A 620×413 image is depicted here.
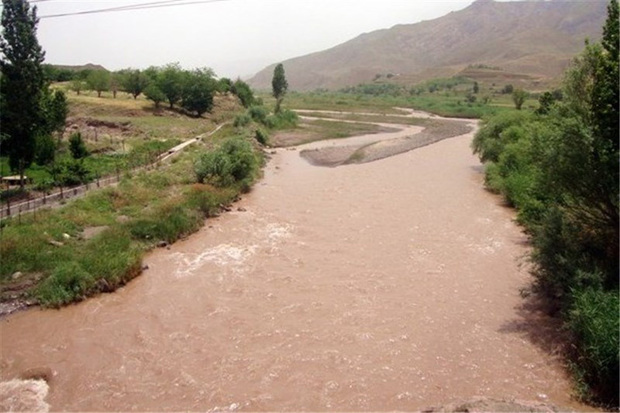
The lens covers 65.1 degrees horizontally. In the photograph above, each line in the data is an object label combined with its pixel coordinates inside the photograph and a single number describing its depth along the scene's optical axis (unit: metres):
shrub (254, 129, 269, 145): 42.97
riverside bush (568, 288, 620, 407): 9.05
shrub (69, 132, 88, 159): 28.94
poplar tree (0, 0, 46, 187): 20.88
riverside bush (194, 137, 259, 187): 25.50
